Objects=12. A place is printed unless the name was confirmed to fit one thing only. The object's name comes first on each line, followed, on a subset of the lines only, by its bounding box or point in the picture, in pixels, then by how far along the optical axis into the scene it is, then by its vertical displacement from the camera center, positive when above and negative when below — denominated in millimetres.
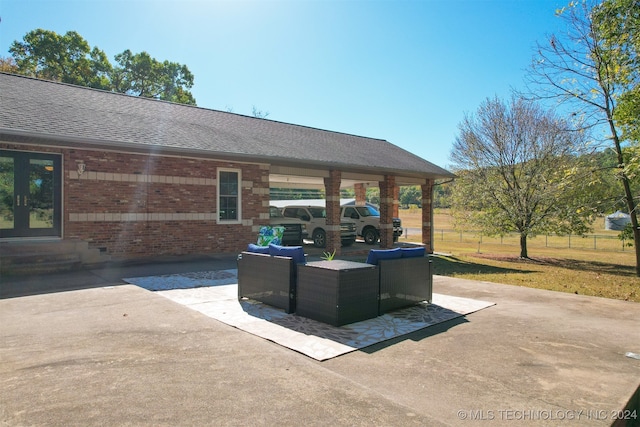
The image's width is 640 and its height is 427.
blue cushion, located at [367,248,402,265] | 6234 -567
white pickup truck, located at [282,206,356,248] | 18016 -183
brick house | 9766 +1436
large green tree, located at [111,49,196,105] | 35250 +12721
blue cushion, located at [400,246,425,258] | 6734 -563
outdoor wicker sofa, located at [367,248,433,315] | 6219 -928
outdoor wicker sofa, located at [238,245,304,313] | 6141 -914
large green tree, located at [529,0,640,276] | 9880 +4237
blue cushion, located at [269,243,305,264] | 6184 -524
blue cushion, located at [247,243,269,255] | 6871 -531
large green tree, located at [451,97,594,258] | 18031 +2102
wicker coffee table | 5500 -1033
